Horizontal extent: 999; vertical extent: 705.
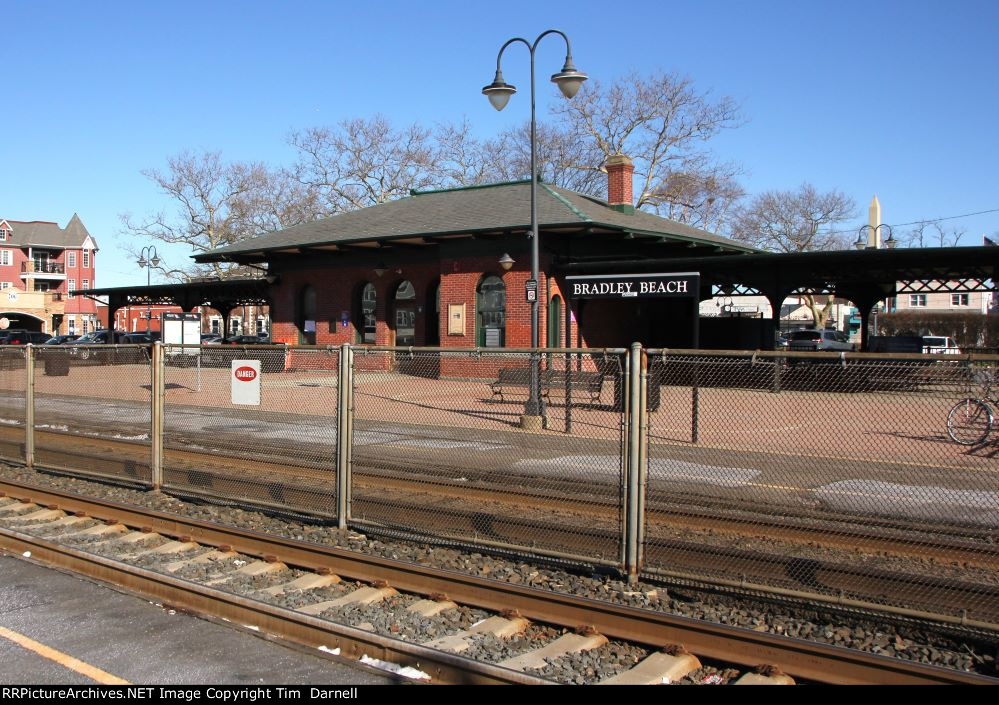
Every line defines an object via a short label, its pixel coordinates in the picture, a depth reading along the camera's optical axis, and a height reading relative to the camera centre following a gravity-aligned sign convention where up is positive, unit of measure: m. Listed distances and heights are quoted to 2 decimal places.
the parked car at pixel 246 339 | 54.73 -0.46
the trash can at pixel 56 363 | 13.27 -0.48
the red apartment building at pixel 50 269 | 85.56 +6.65
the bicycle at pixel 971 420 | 6.51 -0.64
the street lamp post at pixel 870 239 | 40.05 +4.93
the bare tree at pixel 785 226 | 74.25 +9.24
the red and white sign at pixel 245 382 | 9.59 -0.55
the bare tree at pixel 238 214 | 59.75 +8.41
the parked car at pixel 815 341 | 42.91 -0.28
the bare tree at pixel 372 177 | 59.78 +10.72
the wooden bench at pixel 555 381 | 12.10 -0.68
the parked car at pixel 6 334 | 54.62 -0.23
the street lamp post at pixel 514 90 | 17.34 +4.87
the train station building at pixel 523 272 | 25.03 +1.91
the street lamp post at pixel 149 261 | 53.73 +4.40
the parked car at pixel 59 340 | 58.06 -0.63
